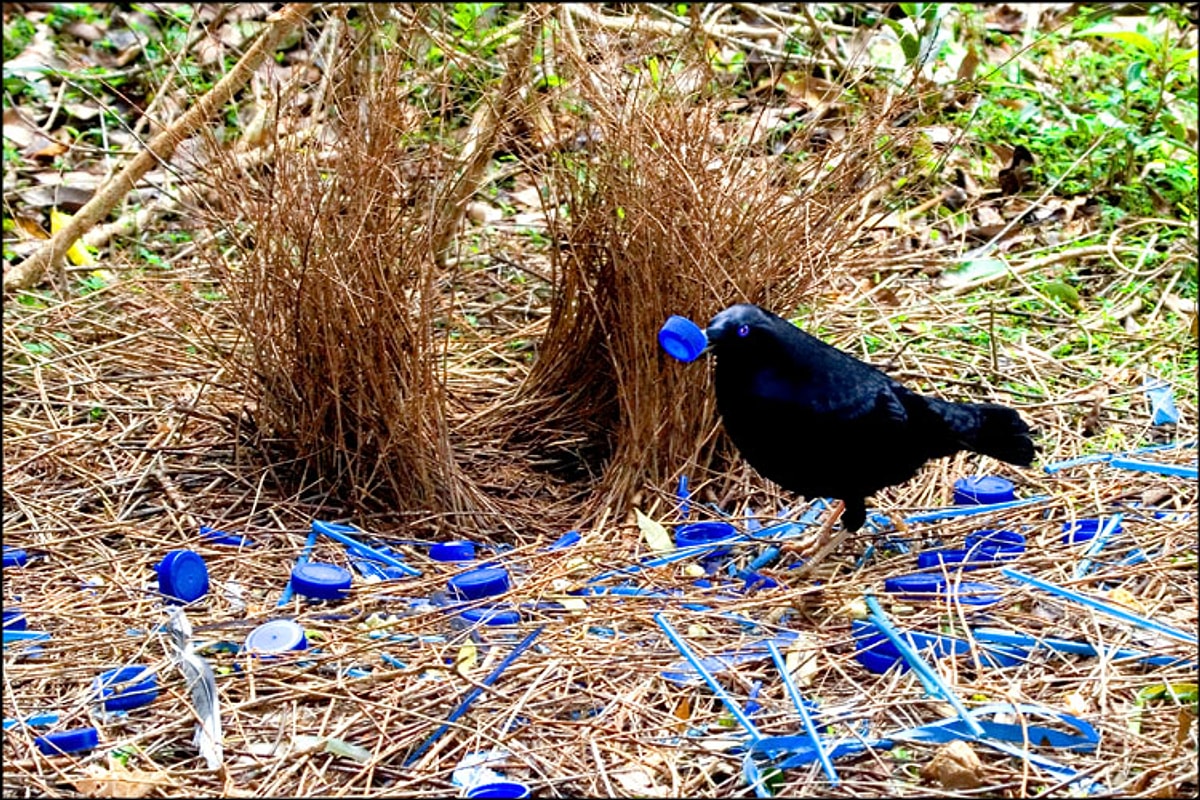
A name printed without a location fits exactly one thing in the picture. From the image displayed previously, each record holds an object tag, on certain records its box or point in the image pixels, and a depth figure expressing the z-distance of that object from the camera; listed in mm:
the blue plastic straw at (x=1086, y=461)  3932
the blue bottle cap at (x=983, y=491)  3824
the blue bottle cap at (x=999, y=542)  3516
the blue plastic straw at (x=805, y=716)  2582
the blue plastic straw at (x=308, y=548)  3514
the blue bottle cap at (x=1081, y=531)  3510
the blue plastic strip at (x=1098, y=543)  3326
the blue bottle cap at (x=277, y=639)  3029
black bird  3408
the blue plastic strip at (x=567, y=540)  3676
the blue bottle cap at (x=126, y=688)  2832
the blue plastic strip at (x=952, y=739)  2643
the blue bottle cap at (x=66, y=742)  2689
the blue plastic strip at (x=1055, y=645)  2920
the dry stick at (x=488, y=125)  3694
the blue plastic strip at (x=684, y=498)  3801
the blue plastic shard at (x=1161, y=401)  4184
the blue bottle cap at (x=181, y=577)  3283
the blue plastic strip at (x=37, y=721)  2756
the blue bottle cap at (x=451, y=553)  3590
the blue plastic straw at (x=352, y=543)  3516
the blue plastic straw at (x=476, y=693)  2721
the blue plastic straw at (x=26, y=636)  3086
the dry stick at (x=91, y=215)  4648
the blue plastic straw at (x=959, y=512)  3689
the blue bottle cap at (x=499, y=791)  2557
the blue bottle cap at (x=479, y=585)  3336
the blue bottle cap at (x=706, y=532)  3697
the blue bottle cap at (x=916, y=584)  3281
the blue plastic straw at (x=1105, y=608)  2824
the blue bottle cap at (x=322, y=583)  3305
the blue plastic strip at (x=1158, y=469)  3658
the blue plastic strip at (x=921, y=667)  2686
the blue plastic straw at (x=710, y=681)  2710
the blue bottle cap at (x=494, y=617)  3166
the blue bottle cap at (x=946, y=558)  3434
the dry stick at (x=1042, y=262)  5059
